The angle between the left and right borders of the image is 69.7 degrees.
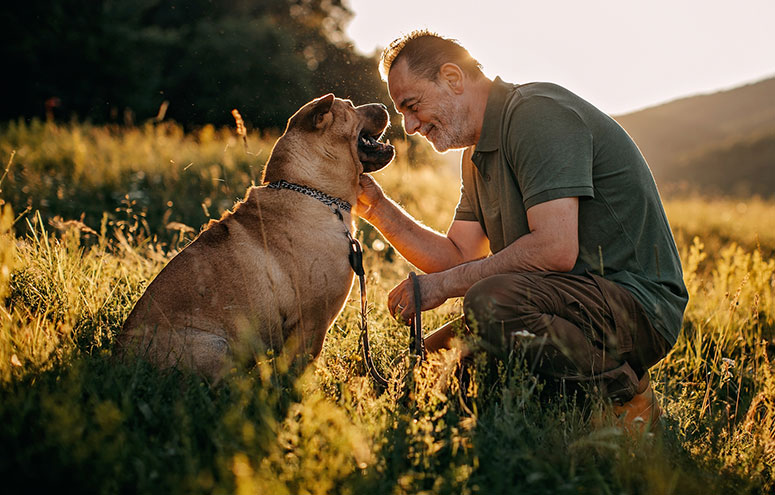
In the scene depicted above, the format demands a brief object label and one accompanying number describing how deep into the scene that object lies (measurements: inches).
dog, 107.3
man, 108.3
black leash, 109.1
